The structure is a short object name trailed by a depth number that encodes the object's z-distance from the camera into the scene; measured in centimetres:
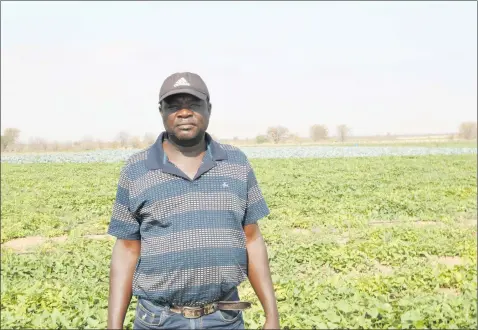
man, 239
